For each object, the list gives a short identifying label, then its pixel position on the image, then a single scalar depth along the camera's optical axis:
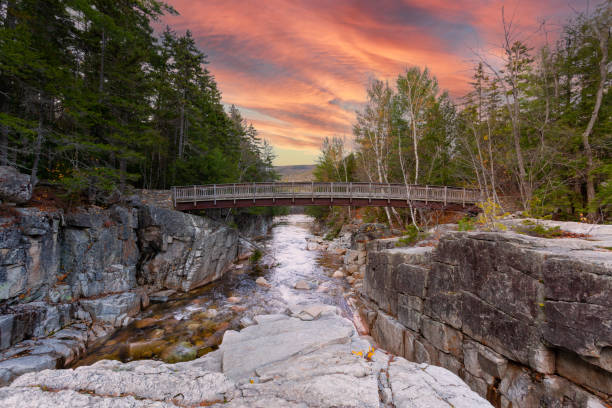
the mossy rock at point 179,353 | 8.39
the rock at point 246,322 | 10.48
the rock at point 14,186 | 8.95
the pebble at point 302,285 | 15.42
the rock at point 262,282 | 16.10
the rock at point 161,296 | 13.20
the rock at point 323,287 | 14.92
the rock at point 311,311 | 9.99
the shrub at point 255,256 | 22.42
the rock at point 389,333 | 8.14
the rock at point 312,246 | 28.05
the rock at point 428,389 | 3.43
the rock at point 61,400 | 2.66
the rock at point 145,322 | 10.53
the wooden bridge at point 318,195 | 16.78
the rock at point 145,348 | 8.62
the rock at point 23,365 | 6.19
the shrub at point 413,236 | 11.25
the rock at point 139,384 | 3.21
